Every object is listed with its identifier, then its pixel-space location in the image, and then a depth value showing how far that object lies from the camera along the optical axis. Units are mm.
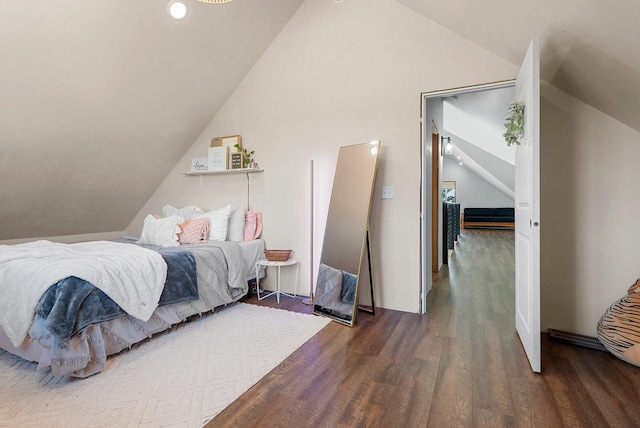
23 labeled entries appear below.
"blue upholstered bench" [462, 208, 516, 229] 10870
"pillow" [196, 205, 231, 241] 3521
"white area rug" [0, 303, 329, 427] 1567
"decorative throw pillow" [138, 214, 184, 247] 3326
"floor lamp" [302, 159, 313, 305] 3361
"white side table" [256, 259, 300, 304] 3300
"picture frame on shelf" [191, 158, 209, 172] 4113
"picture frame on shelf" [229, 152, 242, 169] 3750
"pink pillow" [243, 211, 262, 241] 3699
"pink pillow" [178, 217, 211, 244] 3400
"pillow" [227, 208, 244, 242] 3654
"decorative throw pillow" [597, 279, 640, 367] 1965
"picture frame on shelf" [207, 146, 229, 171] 3850
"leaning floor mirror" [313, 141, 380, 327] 2811
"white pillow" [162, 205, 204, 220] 3939
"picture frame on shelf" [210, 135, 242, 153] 3819
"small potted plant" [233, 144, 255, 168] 3760
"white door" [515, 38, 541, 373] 1902
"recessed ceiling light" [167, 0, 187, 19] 2688
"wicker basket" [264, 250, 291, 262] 3373
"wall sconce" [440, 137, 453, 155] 6856
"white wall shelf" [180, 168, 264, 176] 3715
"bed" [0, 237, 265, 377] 1853
